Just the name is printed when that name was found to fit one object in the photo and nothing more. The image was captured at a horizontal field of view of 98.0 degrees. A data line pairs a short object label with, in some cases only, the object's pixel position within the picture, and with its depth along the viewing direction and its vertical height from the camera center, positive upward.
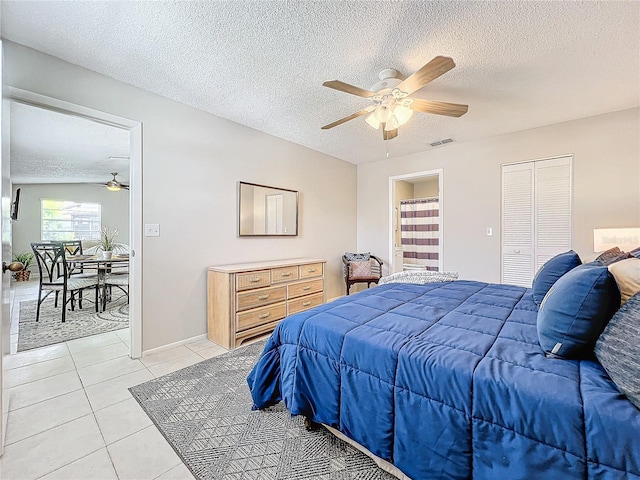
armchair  4.54 -0.51
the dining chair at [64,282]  3.38 -0.57
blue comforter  0.80 -0.56
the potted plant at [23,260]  6.23 -0.53
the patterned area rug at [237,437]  1.31 -1.09
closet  3.26 +0.31
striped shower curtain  6.17 +0.17
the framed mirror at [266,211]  3.38 +0.37
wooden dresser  2.73 -0.63
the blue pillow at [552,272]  1.75 -0.20
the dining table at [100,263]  3.78 -0.37
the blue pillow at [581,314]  1.00 -0.27
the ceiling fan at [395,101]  1.94 +1.09
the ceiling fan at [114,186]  5.73 +1.08
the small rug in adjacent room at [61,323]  2.85 -1.02
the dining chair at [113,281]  3.73 -0.59
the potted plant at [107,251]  4.07 -0.20
